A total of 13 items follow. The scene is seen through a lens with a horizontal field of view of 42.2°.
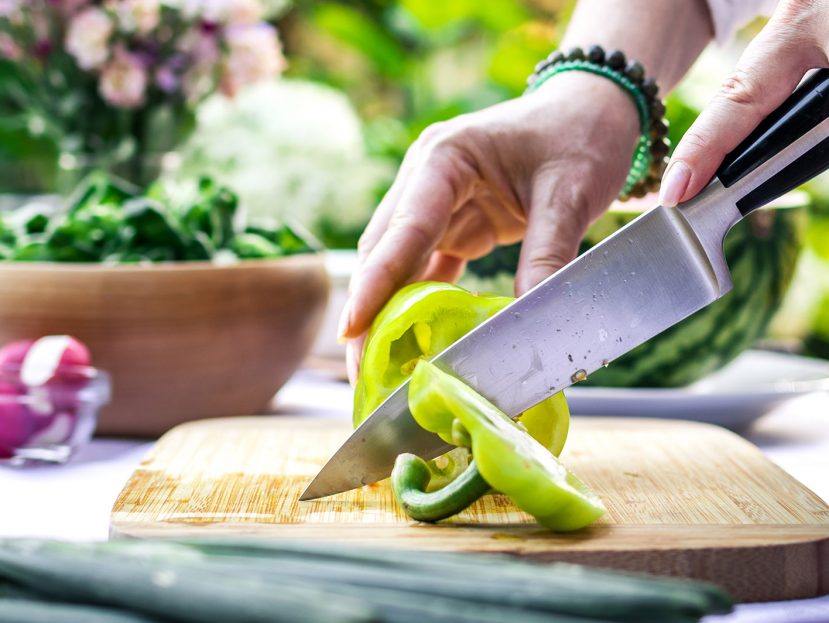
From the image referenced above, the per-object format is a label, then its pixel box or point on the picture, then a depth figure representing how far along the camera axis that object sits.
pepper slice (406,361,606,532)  0.91
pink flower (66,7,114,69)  2.04
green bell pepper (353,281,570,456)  1.14
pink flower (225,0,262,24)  2.18
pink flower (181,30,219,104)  2.15
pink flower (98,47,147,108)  2.07
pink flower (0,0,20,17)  2.09
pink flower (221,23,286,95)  2.23
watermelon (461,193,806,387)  1.63
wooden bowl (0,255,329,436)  1.43
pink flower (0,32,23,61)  2.14
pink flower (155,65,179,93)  2.13
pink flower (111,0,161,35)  2.09
